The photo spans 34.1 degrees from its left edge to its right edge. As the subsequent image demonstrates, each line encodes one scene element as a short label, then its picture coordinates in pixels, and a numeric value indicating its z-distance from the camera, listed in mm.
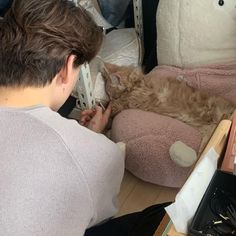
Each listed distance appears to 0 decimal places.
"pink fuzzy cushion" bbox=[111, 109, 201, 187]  1286
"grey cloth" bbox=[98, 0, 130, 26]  1634
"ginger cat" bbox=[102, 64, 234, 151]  1352
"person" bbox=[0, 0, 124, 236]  603
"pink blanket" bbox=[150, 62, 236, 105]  1376
